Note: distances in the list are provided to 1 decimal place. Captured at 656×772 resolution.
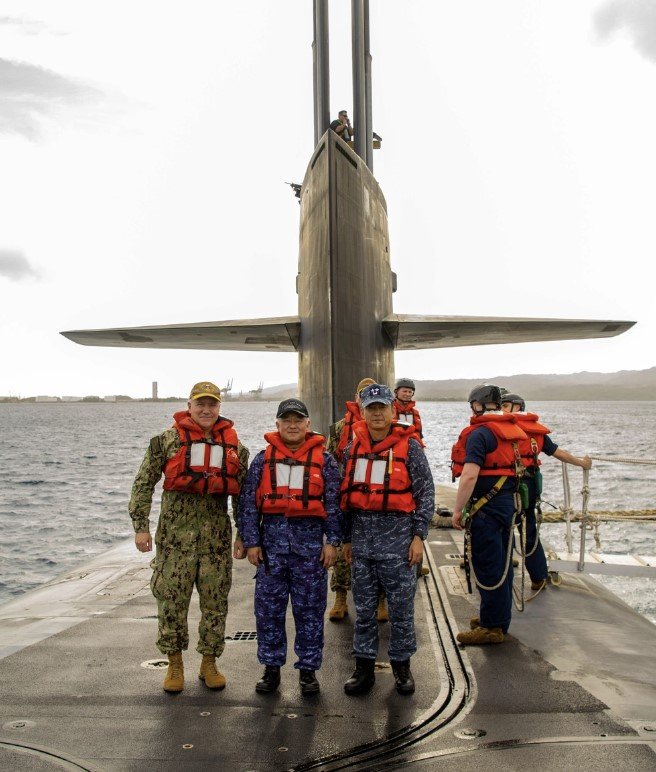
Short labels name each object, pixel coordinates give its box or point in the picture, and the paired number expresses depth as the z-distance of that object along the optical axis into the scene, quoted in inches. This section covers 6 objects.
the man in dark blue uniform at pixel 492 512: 211.2
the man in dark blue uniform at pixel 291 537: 178.4
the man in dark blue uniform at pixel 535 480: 259.0
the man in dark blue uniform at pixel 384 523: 179.6
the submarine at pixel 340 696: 139.9
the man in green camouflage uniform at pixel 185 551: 179.9
